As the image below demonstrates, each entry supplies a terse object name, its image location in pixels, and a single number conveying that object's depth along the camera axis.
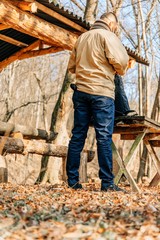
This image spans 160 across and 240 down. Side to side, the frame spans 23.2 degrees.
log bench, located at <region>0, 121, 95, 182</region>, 6.77
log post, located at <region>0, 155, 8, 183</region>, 6.68
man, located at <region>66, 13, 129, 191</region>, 4.86
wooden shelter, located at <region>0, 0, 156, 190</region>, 6.20
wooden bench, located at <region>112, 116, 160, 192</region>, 5.24
